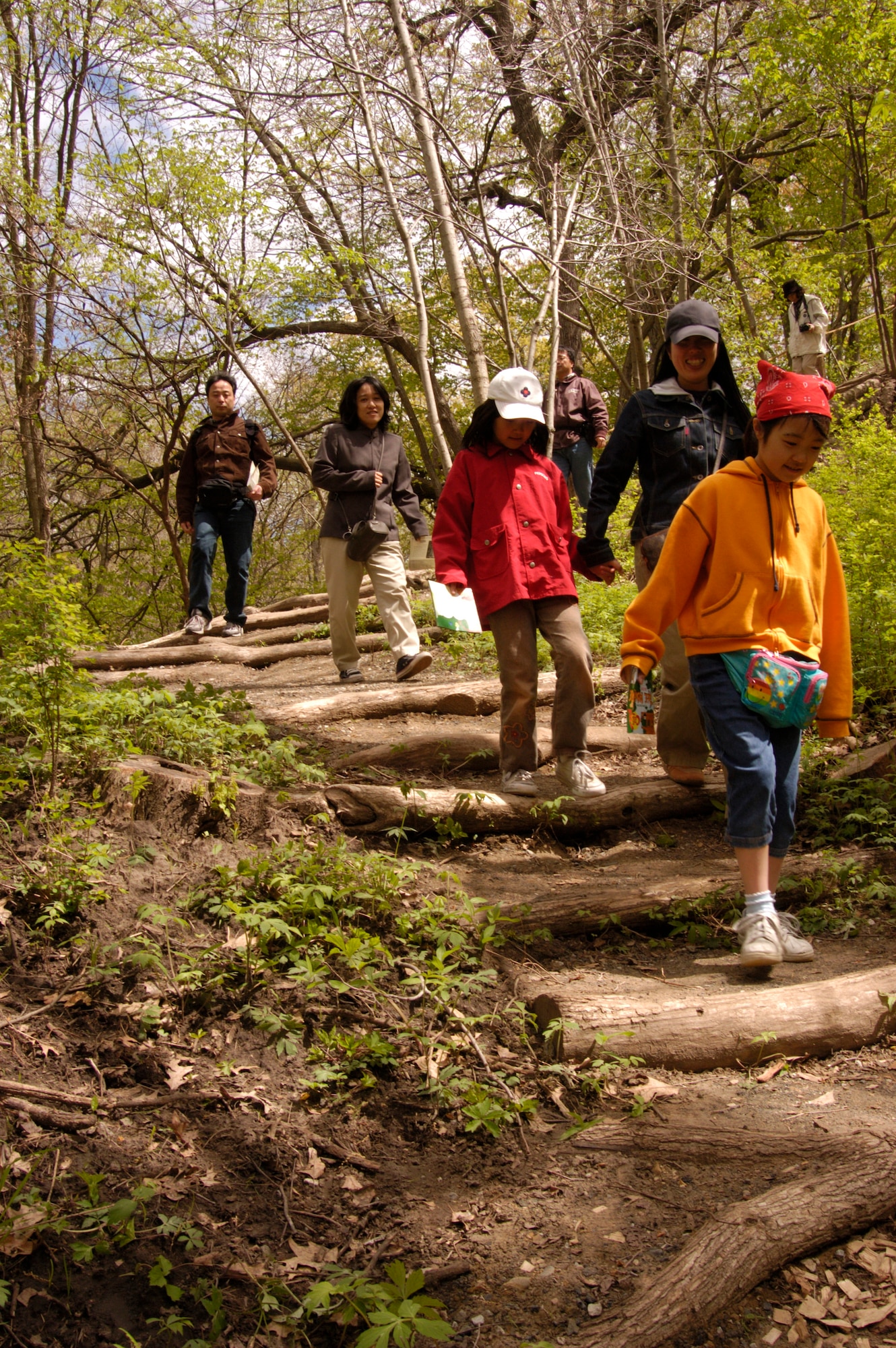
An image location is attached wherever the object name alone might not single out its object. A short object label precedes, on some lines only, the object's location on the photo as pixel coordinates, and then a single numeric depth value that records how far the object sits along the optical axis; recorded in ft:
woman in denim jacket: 15.98
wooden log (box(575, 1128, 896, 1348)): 7.34
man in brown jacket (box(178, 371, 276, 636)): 28.86
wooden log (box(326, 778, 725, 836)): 15.85
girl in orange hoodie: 11.82
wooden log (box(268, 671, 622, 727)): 21.21
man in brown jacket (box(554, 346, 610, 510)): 33.12
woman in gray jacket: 23.68
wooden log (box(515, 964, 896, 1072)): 10.81
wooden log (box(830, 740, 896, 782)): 17.74
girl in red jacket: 16.52
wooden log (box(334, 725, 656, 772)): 18.45
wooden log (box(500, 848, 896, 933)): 13.48
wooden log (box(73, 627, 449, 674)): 30.35
